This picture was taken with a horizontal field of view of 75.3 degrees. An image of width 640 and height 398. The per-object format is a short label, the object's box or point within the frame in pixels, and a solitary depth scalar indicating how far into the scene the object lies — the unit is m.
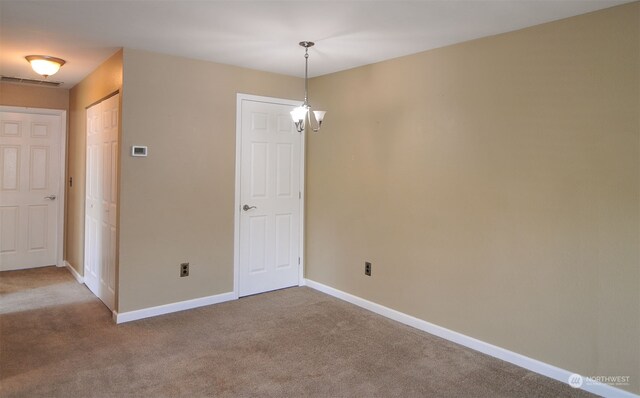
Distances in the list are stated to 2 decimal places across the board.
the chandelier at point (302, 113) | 3.38
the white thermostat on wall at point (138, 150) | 3.63
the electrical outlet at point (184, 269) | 3.96
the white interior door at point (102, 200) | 3.85
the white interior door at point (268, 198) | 4.37
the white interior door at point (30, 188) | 5.25
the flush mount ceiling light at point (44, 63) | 3.87
